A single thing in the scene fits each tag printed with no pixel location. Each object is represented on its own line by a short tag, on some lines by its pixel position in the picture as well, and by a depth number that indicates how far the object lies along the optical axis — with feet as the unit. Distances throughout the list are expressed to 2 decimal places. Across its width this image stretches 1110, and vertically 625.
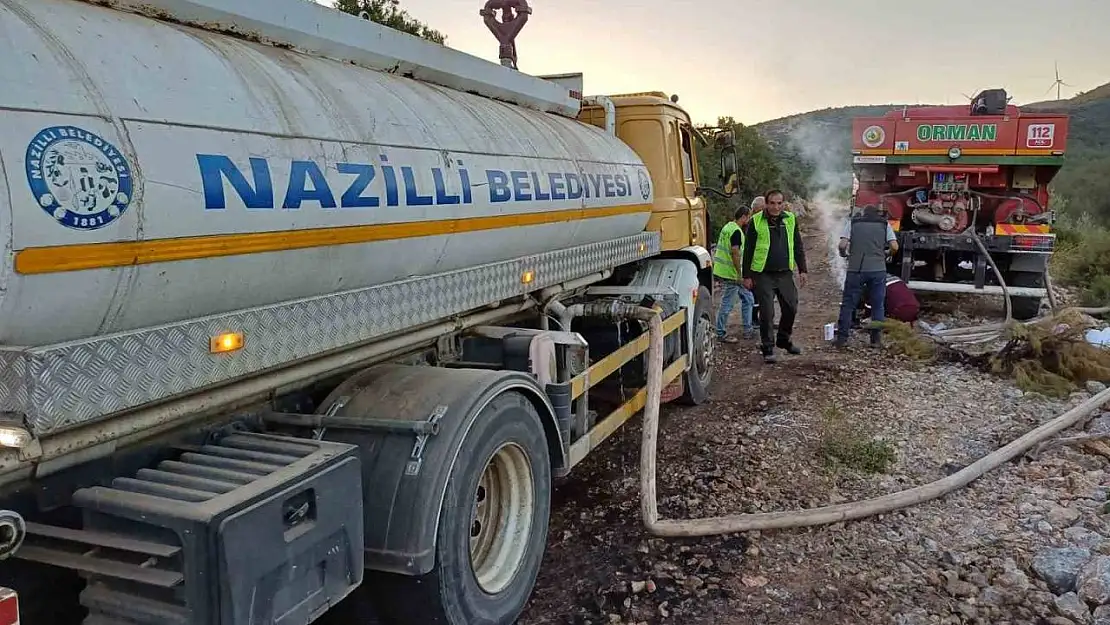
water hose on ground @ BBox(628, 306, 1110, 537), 14.20
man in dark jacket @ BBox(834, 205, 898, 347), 29.96
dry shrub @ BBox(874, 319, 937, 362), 28.43
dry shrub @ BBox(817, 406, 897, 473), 17.81
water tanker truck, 6.49
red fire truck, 34.35
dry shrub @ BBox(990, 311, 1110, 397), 23.79
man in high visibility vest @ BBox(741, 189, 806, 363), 27.84
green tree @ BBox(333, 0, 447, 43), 39.68
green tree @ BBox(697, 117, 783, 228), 60.03
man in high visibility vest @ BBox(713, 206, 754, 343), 30.68
